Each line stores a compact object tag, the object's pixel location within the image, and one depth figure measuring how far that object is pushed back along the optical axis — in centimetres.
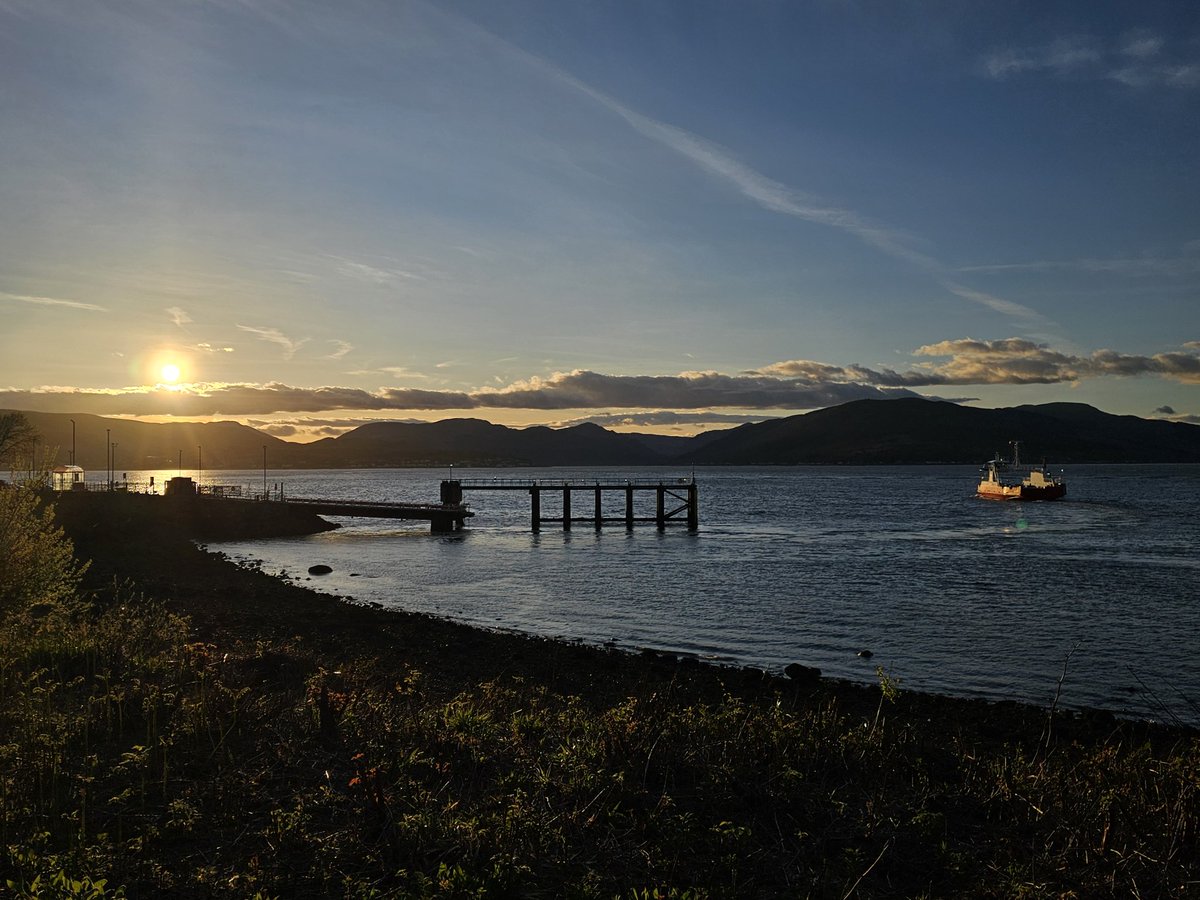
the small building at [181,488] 6650
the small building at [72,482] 6474
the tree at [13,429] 5162
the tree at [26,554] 1400
